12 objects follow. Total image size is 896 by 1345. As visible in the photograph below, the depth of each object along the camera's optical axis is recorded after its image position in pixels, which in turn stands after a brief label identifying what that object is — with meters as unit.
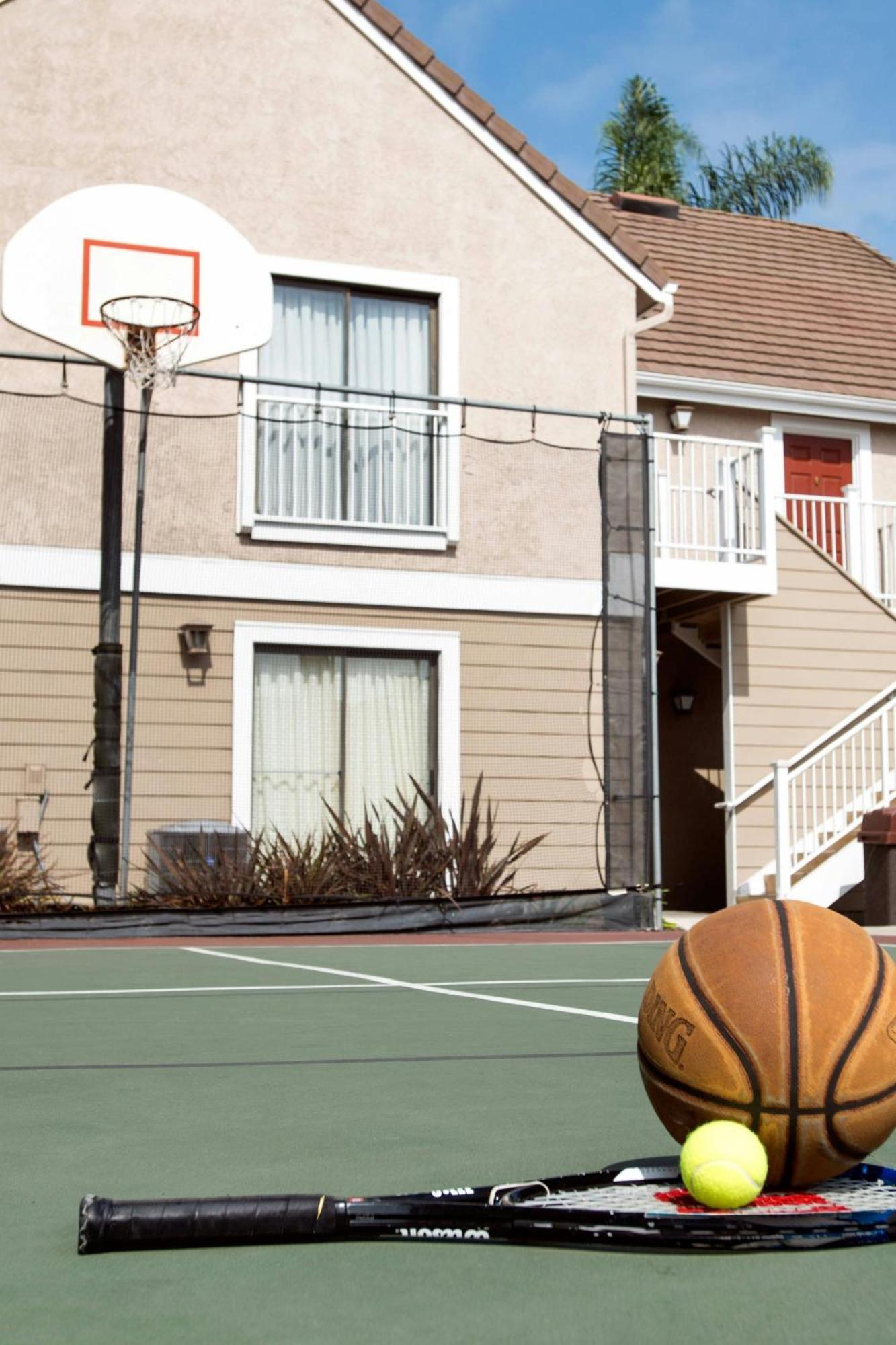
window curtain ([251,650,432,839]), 13.43
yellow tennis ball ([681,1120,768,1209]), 2.85
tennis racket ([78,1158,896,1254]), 2.70
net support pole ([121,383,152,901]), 12.18
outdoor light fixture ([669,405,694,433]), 19.11
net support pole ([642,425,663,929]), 12.97
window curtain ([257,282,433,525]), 14.26
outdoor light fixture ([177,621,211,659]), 13.50
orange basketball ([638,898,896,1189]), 3.05
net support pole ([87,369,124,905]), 12.05
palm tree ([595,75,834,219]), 39.41
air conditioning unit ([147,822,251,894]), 12.26
